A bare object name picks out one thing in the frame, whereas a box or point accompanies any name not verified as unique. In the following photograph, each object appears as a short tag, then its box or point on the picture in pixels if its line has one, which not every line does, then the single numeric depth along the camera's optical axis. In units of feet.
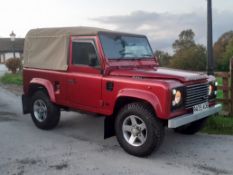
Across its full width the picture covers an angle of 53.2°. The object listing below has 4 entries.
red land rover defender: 12.26
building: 118.62
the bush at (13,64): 60.58
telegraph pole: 18.22
